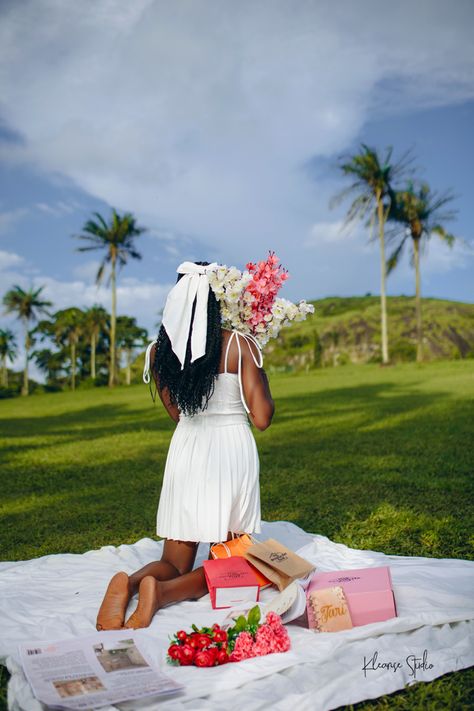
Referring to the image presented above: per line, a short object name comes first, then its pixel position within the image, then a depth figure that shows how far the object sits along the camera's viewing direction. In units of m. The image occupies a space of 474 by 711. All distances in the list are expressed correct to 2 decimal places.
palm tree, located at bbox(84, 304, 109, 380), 59.41
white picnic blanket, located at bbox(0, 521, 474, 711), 2.89
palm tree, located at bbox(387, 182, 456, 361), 35.22
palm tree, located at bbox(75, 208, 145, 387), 40.31
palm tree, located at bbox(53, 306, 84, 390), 59.00
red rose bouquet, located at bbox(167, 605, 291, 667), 3.16
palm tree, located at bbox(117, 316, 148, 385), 63.75
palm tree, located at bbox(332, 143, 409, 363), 34.41
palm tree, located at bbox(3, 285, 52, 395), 52.91
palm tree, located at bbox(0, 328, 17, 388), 67.12
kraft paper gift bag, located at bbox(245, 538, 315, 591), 3.90
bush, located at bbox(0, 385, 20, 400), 44.66
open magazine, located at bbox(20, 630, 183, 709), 2.80
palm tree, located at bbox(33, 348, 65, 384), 67.62
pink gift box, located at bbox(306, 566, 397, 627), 3.60
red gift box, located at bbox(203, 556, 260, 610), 3.85
